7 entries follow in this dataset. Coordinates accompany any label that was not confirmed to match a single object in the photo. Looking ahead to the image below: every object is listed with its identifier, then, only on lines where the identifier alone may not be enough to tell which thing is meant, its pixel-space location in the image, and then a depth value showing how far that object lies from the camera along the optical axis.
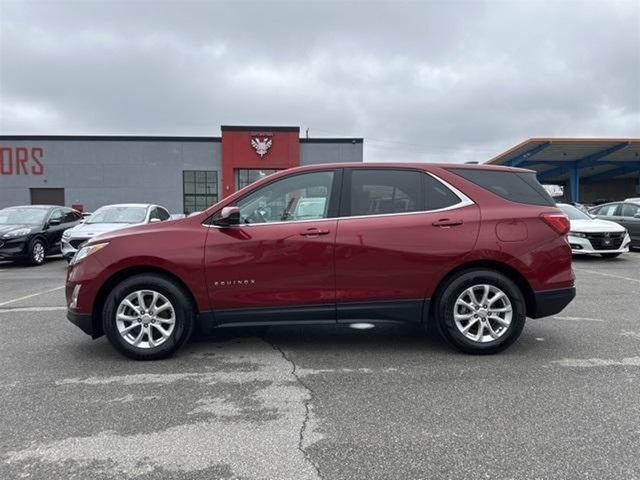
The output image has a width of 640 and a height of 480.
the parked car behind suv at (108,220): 10.59
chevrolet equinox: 4.28
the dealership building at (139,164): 28.95
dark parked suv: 11.87
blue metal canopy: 36.75
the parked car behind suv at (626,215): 13.70
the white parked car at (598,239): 11.69
